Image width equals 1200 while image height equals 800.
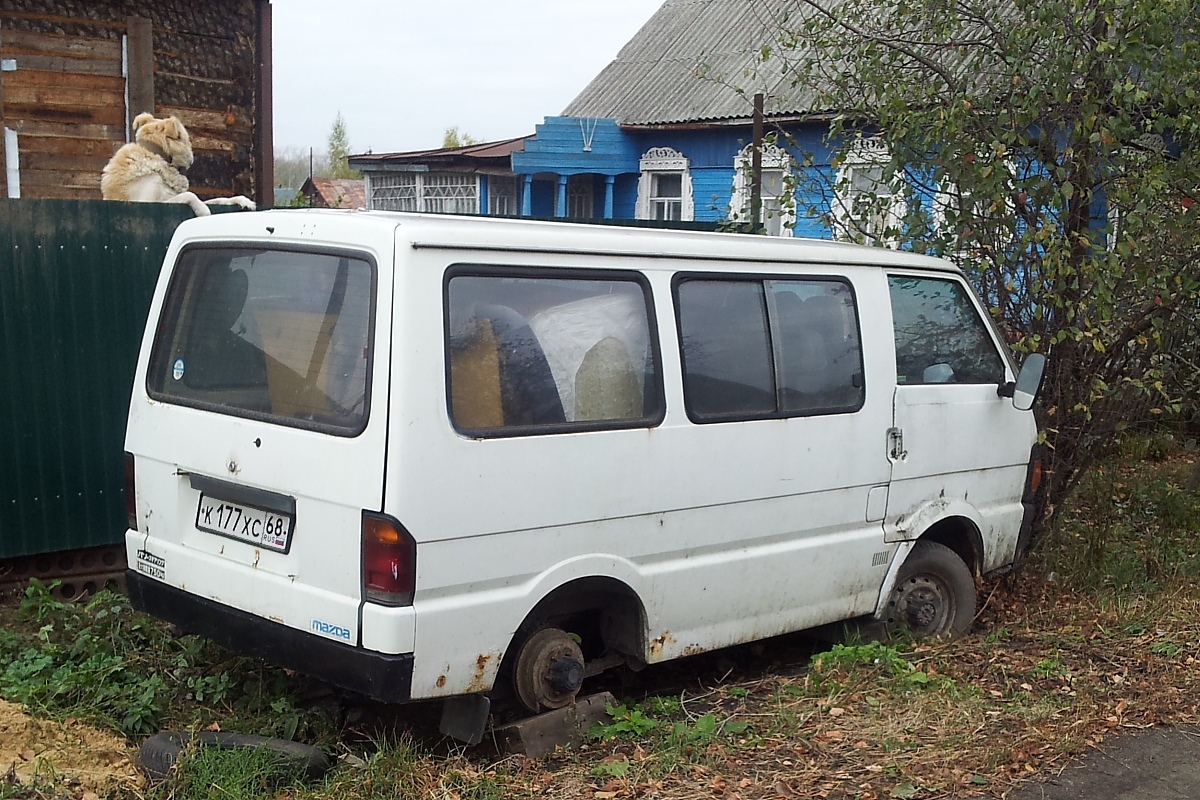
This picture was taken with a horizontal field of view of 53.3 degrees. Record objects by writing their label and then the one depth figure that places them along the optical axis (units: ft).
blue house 57.11
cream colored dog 27.04
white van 12.47
